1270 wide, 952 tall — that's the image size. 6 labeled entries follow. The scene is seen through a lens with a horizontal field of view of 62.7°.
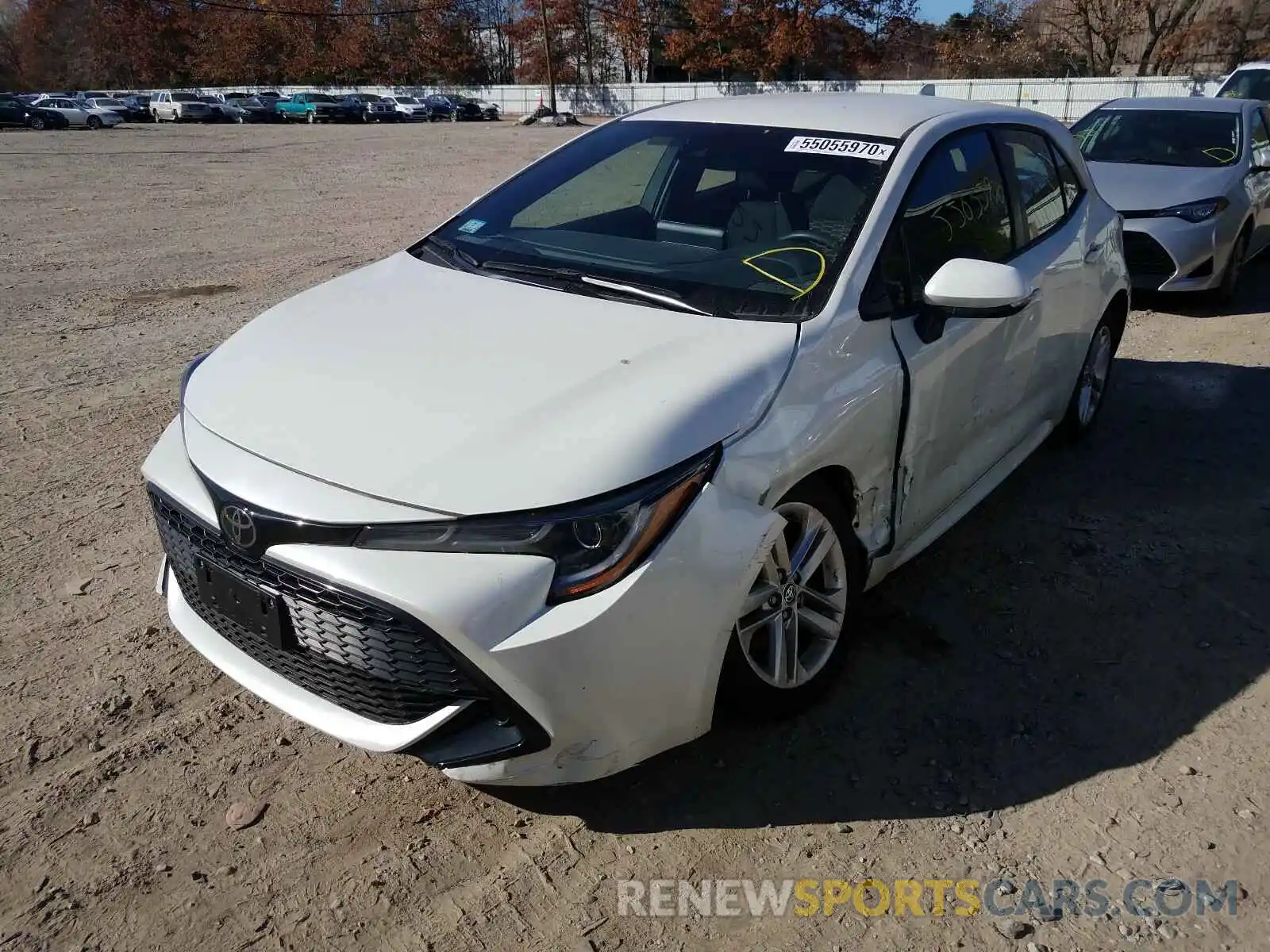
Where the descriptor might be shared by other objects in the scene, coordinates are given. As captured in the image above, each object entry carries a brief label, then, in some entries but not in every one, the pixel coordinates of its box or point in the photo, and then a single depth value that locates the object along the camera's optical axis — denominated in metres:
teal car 49.81
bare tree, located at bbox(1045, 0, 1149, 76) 47.38
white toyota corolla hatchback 2.31
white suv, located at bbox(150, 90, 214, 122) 46.66
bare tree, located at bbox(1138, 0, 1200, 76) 45.81
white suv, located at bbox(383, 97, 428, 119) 51.19
